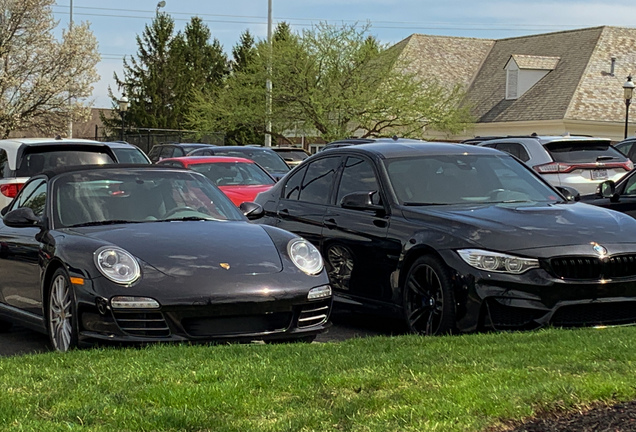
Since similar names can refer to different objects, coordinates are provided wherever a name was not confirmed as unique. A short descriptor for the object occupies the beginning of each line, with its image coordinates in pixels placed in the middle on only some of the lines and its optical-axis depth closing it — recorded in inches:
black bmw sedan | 295.4
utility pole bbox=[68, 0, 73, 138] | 2138.3
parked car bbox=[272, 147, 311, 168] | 1075.9
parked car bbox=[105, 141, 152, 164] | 770.2
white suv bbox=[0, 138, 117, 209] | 561.9
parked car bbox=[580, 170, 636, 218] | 473.4
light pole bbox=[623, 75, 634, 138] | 1384.5
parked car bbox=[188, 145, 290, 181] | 860.6
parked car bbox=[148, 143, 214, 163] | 1074.6
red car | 690.8
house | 1871.3
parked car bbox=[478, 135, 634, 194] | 703.1
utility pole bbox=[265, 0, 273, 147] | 1749.5
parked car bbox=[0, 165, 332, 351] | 272.7
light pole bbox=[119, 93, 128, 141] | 1831.4
